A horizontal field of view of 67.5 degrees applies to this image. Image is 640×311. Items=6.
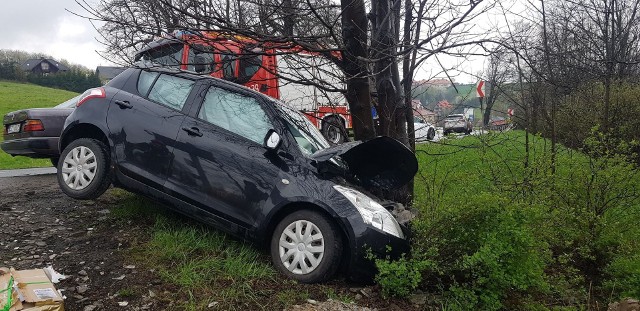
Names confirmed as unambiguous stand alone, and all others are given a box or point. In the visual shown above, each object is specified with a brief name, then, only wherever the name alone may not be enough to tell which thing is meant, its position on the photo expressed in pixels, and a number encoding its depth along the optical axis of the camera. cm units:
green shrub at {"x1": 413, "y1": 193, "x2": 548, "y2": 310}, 384
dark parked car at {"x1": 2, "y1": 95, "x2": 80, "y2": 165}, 743
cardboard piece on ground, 306
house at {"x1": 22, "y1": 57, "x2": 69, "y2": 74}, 6531
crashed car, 412
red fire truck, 585
